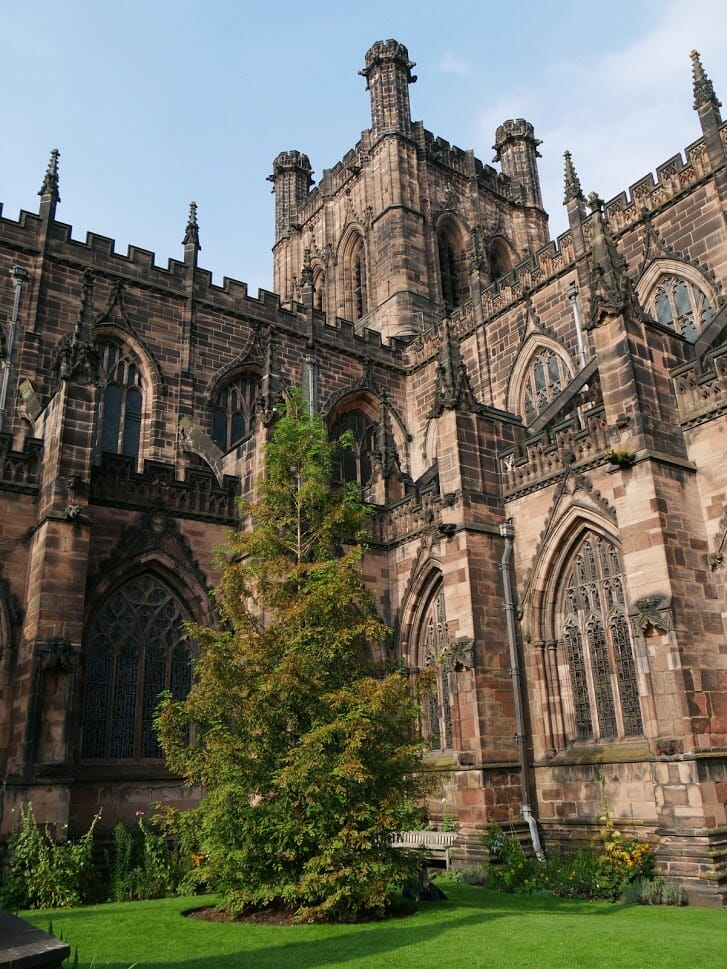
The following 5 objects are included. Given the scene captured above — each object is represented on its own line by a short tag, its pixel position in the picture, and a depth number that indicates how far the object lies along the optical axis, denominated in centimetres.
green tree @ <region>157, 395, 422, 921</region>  988
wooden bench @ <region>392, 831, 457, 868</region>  1430
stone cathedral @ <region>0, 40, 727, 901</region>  1295
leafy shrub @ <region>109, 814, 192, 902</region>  1266
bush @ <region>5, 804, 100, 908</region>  1183
